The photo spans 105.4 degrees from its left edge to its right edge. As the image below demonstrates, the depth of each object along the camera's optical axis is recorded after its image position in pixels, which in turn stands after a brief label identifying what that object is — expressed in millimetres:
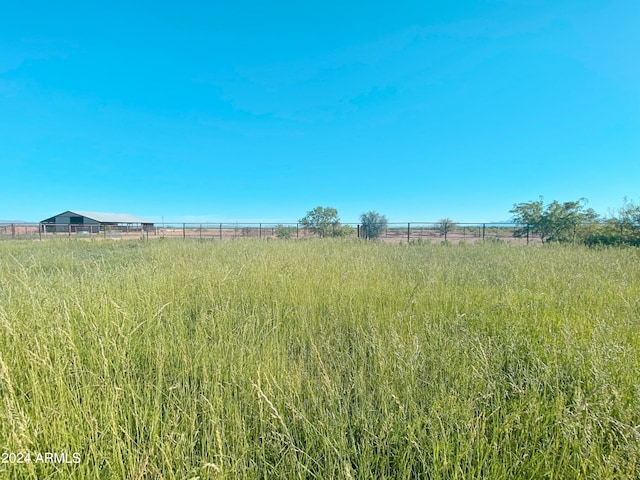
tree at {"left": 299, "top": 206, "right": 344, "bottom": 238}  22547
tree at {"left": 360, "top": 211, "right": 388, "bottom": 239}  20750
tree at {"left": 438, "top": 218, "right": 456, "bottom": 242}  19186
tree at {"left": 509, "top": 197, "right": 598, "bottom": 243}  14086
